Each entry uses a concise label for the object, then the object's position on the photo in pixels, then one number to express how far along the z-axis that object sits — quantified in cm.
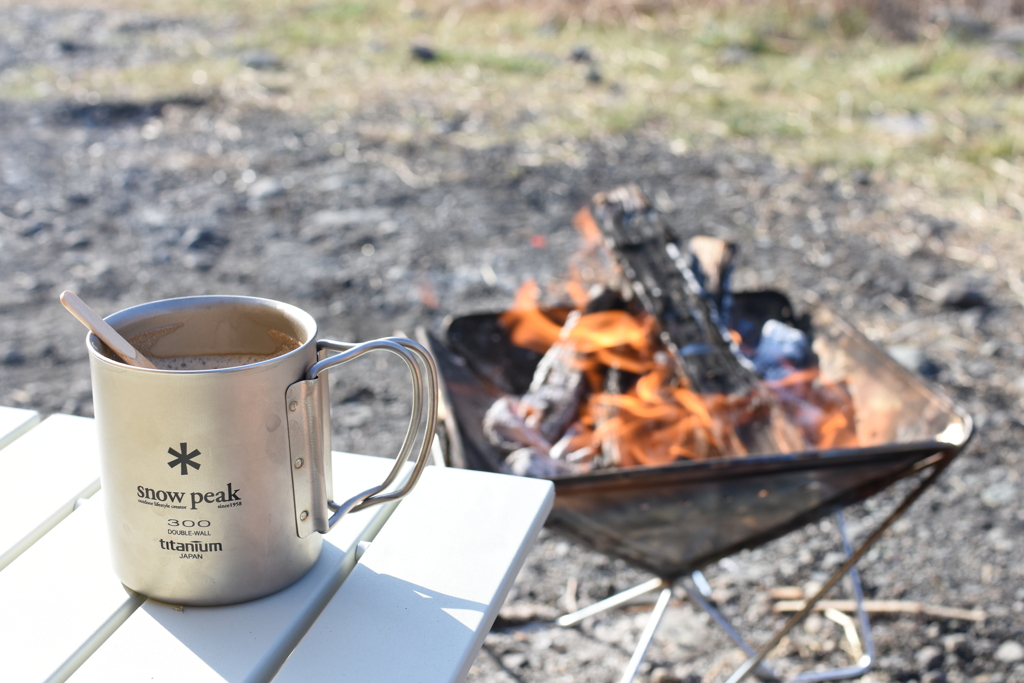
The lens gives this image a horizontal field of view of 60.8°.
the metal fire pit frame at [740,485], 152
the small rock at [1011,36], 718
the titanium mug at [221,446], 79
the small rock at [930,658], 213
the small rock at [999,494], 261
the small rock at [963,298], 360
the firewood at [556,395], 204
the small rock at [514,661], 214
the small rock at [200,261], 382
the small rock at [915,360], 314
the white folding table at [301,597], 81
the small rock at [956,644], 215
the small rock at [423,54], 698
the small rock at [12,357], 316
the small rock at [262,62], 672
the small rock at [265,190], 457
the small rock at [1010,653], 212
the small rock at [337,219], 420
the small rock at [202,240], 401
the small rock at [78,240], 399
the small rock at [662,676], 211
